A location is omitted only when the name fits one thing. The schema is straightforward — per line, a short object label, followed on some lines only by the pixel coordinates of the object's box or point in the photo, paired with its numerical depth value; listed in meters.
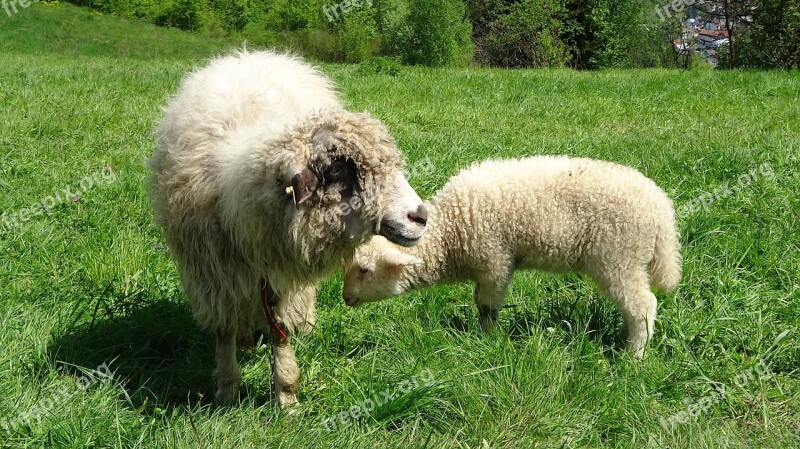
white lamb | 3.55
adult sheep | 2.64
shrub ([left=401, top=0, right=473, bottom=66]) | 25.20
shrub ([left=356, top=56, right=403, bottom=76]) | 12.84
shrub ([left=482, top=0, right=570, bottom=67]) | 22.55
